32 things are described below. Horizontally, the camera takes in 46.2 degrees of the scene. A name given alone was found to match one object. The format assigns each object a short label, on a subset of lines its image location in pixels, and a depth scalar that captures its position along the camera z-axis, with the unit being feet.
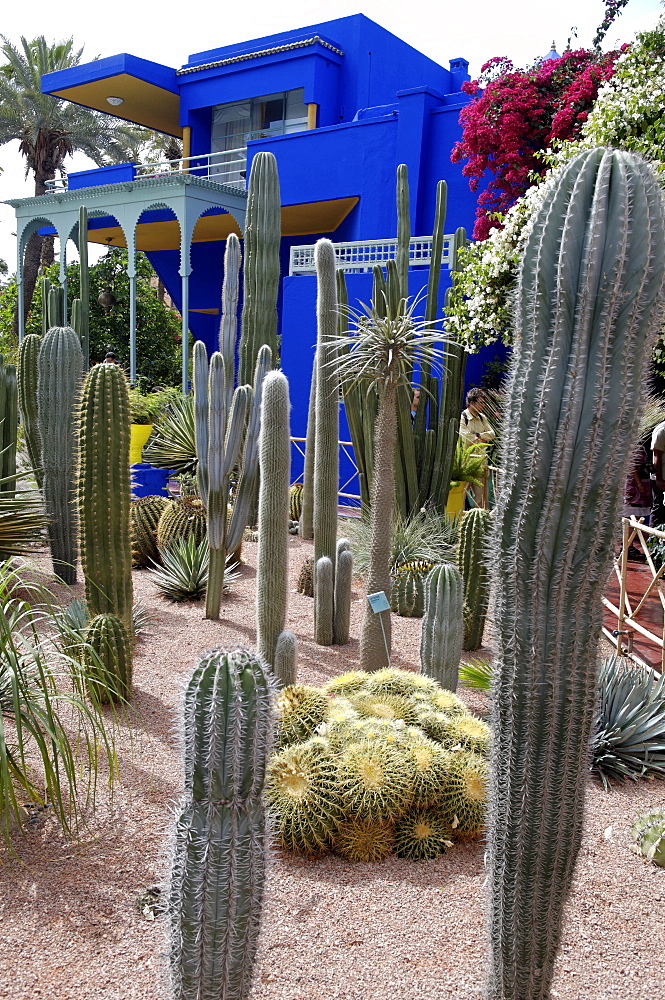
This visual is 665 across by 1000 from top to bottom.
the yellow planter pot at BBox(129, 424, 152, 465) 38.14
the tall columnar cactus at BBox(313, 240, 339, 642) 17.56
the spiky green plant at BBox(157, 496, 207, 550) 23.21
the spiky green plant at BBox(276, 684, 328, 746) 11.62
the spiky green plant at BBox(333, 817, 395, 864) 10.15
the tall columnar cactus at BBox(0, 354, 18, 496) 21.61
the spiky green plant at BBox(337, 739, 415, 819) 10.30
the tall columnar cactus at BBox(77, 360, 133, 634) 13.76
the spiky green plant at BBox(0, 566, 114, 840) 8.48
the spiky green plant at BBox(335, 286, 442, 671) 14.43
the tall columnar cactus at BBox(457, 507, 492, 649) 17.87
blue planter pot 31.07
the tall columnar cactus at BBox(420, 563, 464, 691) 13.66
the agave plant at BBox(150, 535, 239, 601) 20.89
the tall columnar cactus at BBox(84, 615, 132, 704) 13.46
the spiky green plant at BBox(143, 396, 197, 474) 33.04
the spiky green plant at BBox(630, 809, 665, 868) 10.16
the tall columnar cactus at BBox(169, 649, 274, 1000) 6.15
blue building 39.34
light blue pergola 44.42
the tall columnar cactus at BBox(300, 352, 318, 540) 27.14
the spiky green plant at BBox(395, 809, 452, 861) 10.28
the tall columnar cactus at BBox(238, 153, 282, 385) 31.78
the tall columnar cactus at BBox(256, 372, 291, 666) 14.44
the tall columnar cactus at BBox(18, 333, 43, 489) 25.18
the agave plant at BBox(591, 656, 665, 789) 12.51
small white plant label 14.76
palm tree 63.21
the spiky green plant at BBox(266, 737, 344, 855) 10.19
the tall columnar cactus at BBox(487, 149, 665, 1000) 5.77
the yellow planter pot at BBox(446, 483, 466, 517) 27.84
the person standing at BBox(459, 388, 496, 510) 28.32
